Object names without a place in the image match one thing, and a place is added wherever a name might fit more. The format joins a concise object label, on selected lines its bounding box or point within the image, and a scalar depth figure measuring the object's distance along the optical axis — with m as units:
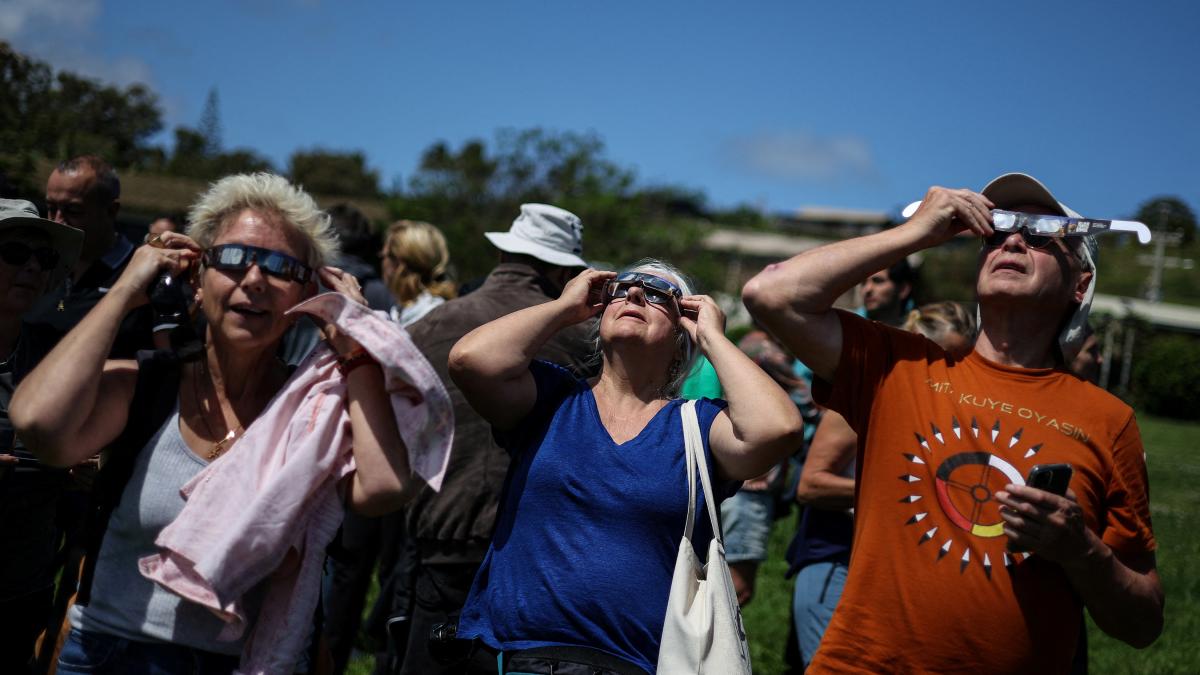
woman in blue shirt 2.71
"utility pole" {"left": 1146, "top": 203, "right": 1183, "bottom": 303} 44.53
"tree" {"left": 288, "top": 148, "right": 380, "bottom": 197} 60.16
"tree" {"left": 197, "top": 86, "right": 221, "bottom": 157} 64.75
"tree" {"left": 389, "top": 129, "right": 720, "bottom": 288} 21.72
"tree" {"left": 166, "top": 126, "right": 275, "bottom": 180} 46.78
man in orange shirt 2.56
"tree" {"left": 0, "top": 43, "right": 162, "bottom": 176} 8.45
